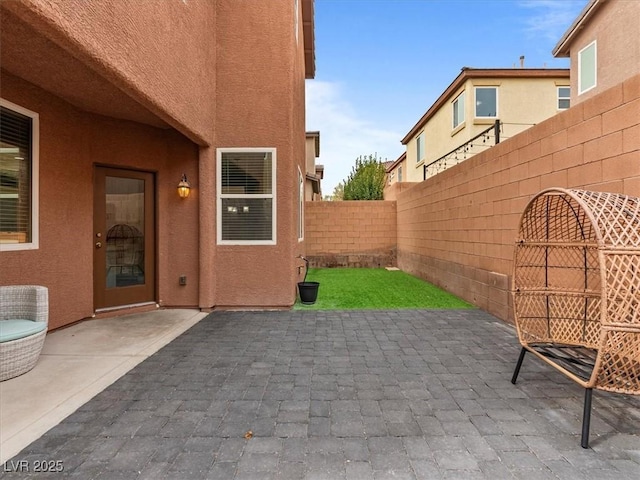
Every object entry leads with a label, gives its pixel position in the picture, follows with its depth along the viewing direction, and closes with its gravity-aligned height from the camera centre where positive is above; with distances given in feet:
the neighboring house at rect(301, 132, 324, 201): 49.04 +12.40
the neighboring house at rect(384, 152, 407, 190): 69.47 +15.91
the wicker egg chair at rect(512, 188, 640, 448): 6.68 -1.56
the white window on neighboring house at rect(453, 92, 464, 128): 42.37 +17.03
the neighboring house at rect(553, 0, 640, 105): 26.74 +17.56
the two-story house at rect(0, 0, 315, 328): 13.46 +3.26
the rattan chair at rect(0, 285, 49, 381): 10.32 -2.47
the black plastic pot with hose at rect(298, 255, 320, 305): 19.97 -3.42
